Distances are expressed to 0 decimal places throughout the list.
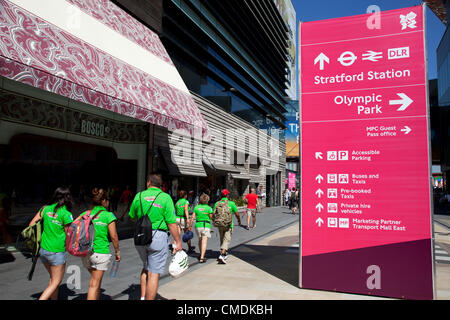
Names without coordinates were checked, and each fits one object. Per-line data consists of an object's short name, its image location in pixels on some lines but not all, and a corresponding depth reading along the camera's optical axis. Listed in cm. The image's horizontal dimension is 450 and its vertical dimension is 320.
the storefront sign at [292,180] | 3722
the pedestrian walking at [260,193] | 2769
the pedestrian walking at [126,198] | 1219
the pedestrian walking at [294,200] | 2383
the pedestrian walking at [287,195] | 3070
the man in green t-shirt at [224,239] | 749
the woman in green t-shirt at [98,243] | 418
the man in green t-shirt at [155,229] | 422
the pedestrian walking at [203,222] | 779
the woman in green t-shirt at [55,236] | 414
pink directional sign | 514
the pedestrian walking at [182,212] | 893
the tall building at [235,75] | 1602
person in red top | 1455
